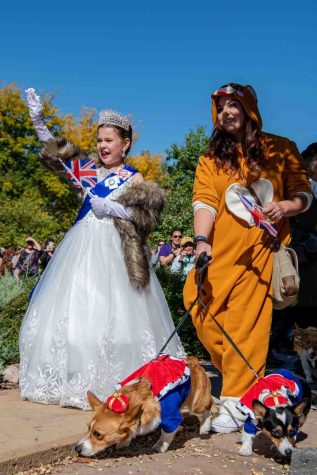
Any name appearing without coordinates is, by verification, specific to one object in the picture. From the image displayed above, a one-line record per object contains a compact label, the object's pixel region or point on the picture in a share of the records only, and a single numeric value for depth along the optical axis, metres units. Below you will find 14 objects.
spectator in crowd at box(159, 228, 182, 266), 11.10
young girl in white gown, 4.64
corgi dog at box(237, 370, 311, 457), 3.43
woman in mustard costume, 4.23
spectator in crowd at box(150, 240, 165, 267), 10.74
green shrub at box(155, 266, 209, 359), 7.32
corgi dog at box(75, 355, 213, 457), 3.33
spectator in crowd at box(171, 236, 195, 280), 8.90
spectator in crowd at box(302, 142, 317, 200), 5.61
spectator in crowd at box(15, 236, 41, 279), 11.18
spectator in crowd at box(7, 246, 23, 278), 13.40
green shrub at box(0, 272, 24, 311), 7.24
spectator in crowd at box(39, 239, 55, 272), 11.28
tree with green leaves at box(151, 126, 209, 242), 19.59
